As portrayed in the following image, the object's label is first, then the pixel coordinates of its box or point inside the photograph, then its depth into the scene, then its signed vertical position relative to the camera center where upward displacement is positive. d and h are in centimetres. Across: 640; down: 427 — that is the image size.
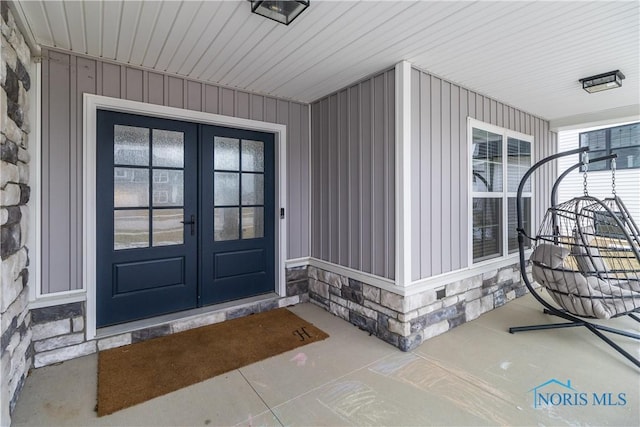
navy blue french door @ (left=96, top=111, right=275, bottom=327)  292 -2
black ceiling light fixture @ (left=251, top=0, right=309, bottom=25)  194 +133
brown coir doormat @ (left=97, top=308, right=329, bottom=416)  219 -121
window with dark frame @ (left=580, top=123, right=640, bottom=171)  622 +150
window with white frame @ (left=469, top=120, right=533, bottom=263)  362 +34
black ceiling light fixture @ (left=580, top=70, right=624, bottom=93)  309 +137
